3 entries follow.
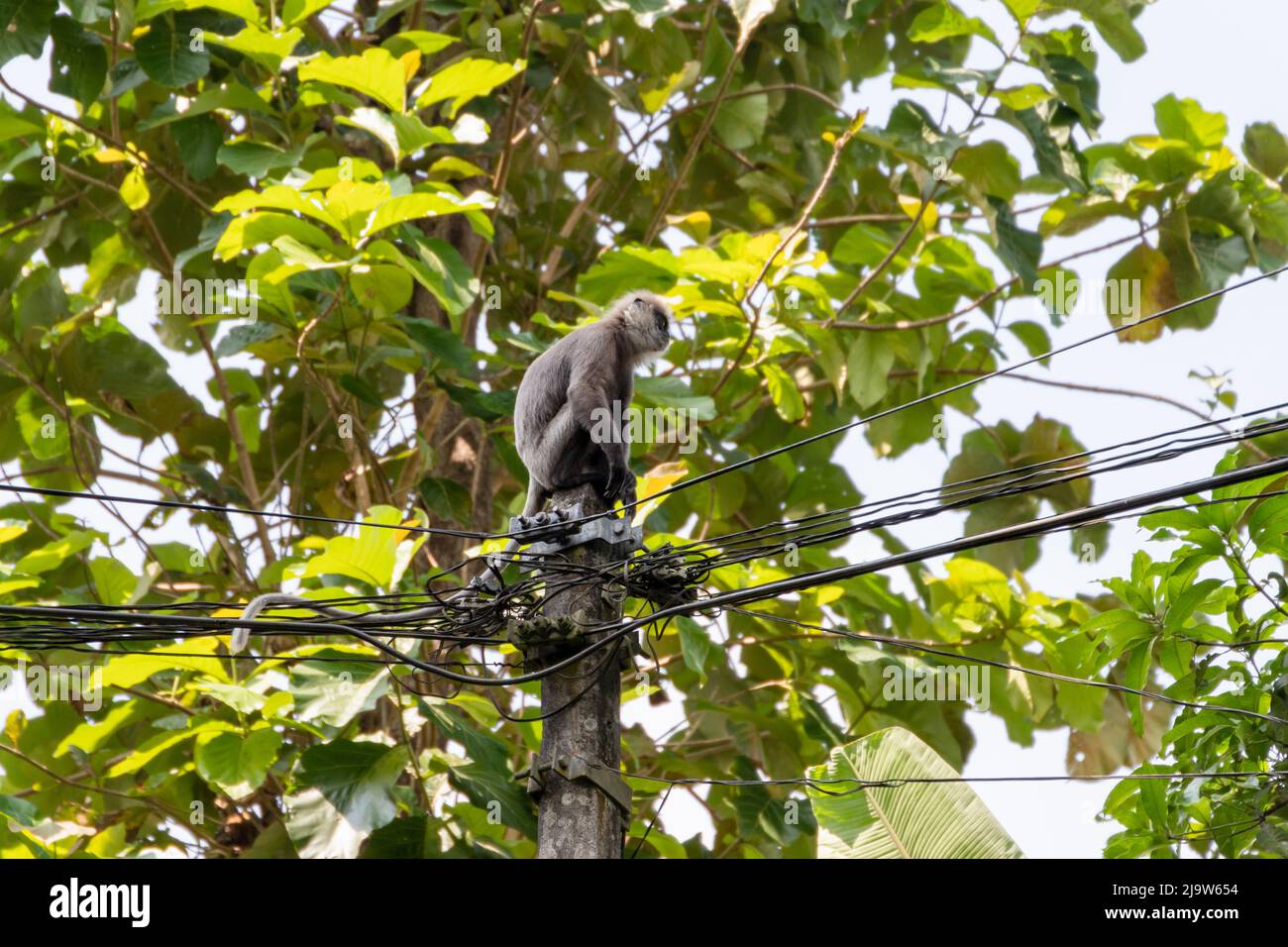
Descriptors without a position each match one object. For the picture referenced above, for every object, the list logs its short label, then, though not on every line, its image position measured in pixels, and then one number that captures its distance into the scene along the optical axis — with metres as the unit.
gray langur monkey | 9.43
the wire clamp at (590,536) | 7.90
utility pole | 7.46
